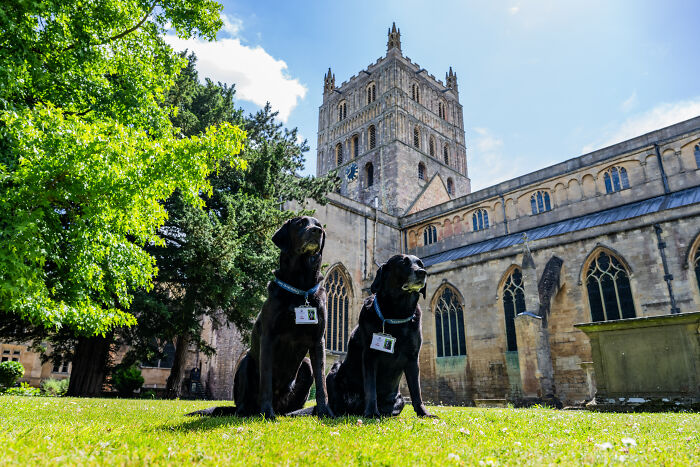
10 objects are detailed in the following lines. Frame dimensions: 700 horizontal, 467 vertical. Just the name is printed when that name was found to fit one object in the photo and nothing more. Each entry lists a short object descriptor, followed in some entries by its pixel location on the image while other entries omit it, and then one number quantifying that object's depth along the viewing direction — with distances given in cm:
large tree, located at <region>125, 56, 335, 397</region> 1176
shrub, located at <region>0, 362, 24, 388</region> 1661
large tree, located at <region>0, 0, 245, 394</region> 531
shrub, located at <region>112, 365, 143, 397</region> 1553
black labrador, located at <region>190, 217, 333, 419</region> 371
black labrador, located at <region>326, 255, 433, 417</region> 402
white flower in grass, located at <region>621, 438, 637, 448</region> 244
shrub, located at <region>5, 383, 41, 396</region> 1359
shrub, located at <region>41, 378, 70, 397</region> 1777
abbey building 1515
